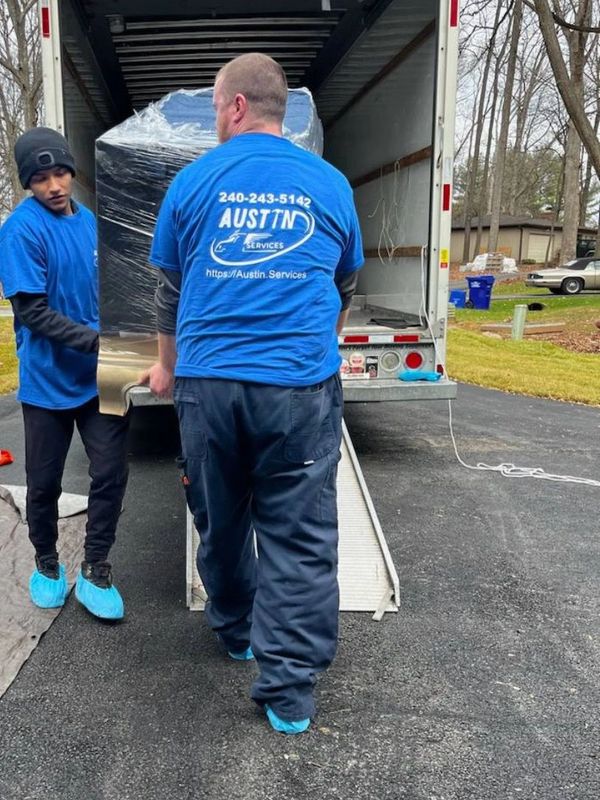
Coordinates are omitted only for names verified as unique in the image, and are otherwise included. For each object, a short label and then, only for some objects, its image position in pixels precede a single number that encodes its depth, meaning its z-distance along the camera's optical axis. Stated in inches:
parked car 1024.2
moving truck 193.9
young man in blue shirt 111.7
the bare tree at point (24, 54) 847.1
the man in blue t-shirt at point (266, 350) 83.7
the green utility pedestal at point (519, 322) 554.6
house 1951.3
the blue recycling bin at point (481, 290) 823.1
